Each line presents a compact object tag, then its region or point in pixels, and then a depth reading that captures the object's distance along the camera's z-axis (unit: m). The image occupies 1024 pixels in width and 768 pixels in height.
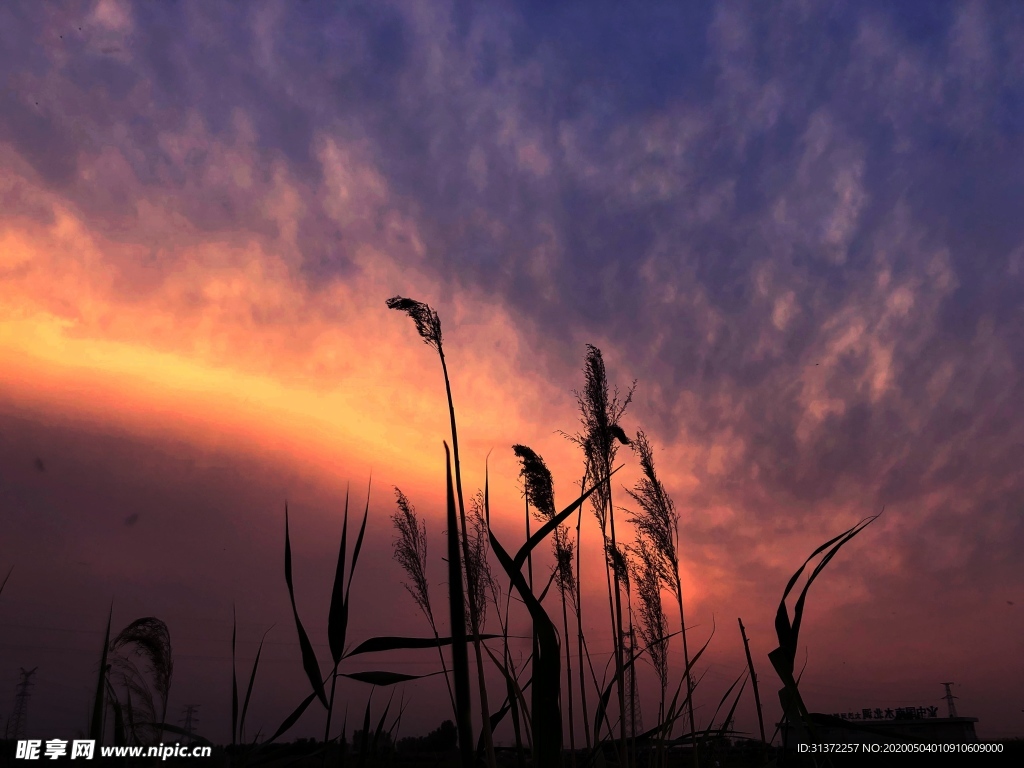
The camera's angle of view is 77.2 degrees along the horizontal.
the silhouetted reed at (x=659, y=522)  4.19
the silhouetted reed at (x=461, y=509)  0.74
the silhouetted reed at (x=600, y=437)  2.84
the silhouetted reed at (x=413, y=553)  4.75
